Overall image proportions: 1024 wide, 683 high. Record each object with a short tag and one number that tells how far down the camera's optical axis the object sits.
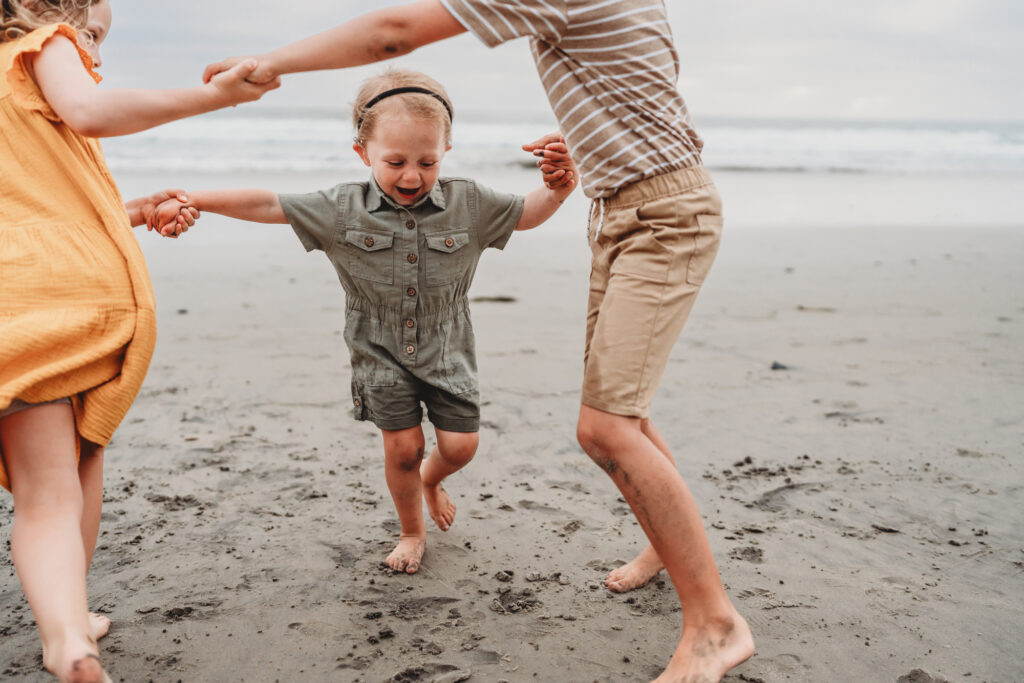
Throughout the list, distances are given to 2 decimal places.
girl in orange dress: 1.90
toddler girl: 2.69
